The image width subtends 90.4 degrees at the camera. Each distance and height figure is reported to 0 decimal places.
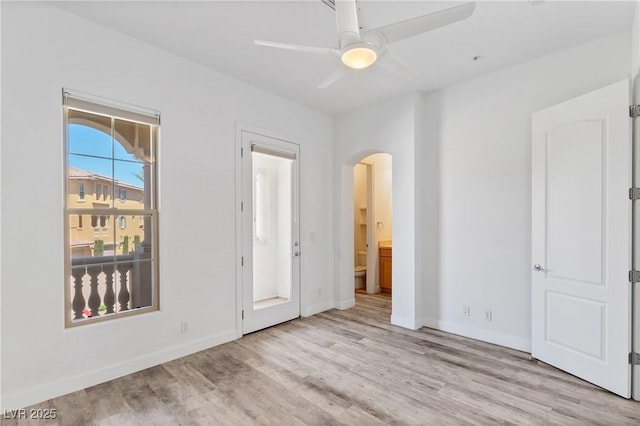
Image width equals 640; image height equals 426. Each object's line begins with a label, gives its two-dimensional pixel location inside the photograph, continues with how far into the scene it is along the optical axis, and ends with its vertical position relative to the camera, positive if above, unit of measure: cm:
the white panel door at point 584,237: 249 -24
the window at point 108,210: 266 +1
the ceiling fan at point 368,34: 175 +106
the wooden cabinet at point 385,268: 599 -110
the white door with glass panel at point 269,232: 385 -29
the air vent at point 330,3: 234 +155
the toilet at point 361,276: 632 -131
